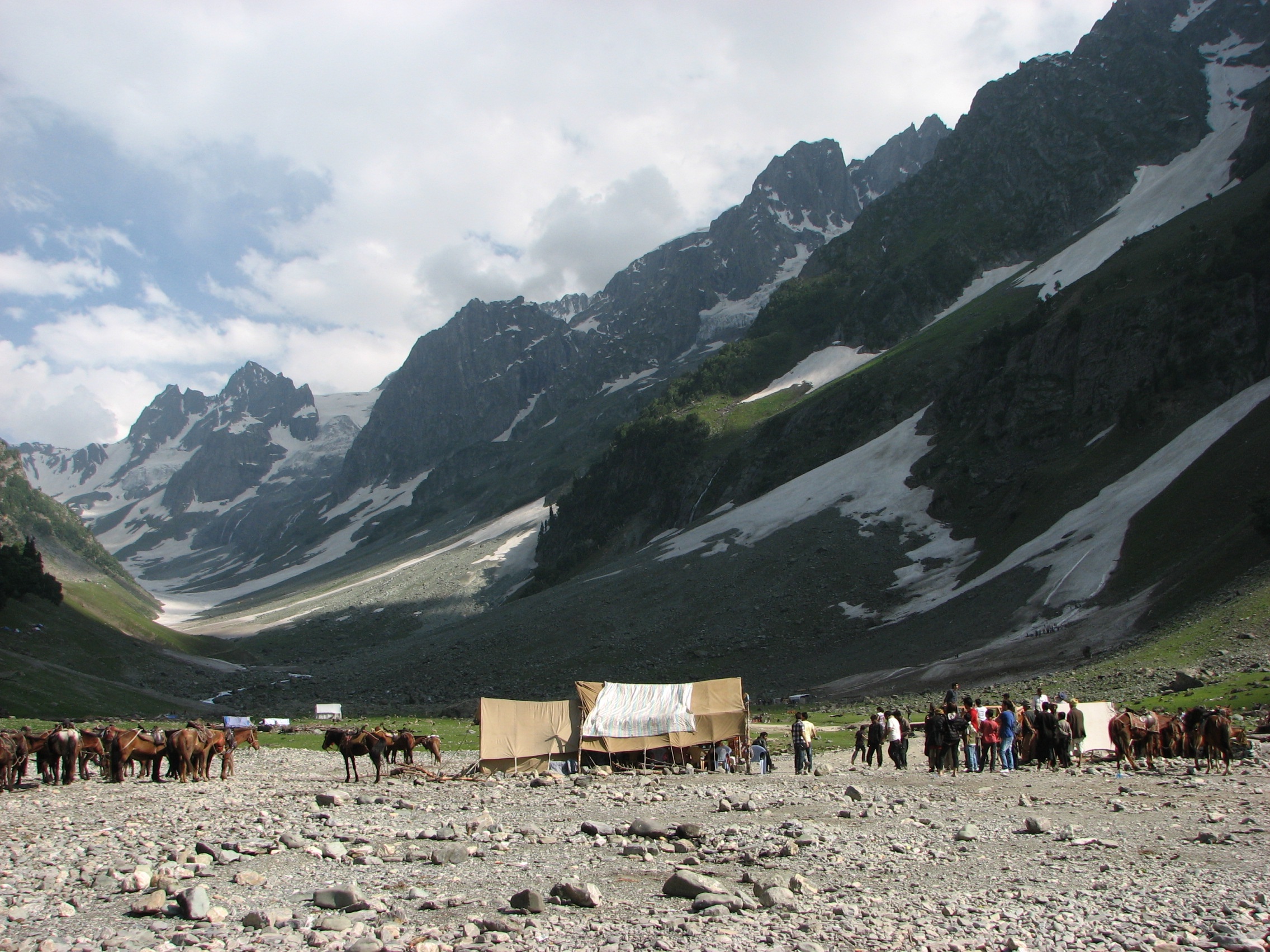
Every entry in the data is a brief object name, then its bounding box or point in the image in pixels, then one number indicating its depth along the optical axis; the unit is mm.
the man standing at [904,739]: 28359
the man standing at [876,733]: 29797
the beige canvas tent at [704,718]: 31891
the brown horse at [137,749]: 26562
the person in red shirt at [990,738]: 28297
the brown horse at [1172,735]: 26516
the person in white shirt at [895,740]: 28406
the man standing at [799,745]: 29078
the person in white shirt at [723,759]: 31969
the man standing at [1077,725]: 27688
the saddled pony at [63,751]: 26359
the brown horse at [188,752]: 27047
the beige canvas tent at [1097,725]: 29859
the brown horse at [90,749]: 28578
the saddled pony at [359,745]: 27922
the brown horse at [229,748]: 28062
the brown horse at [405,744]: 30812
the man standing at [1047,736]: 27500
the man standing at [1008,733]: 27469
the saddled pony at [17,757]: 24969
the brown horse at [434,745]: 32656
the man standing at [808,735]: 29156
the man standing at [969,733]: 28281
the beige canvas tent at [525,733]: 30656
